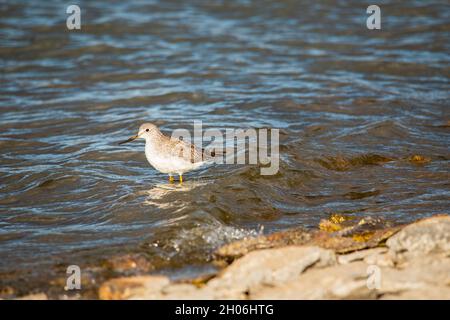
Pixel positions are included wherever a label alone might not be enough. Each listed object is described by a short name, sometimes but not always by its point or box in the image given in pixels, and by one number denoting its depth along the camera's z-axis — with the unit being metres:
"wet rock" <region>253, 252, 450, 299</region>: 5.66
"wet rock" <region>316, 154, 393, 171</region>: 10.01
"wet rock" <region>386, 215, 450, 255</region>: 6.36
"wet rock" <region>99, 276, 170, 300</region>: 6.01
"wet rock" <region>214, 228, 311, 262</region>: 6.90
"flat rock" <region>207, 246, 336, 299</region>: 5.95
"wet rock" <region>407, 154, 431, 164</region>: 10.04
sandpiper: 8.77
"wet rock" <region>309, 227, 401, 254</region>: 6.81
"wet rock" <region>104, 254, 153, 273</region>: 6.67
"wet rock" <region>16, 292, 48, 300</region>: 6.14
